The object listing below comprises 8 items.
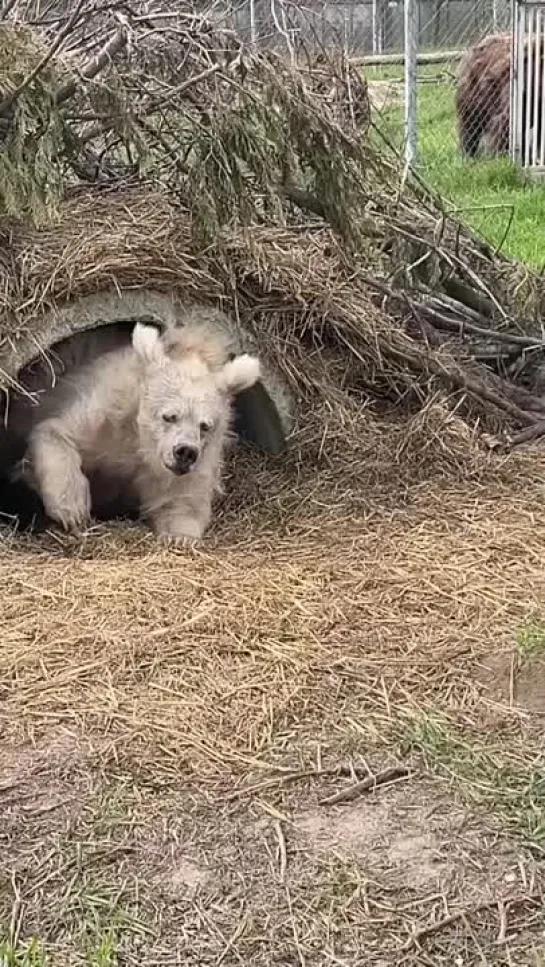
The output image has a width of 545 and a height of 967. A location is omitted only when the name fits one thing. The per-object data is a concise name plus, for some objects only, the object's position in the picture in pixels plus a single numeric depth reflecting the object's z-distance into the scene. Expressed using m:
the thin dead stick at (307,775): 3.17
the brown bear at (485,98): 13.27
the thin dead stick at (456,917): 2.64
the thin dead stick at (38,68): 4.91
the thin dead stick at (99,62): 5.14
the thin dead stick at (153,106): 5.17
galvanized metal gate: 12.14
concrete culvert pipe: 5.23
